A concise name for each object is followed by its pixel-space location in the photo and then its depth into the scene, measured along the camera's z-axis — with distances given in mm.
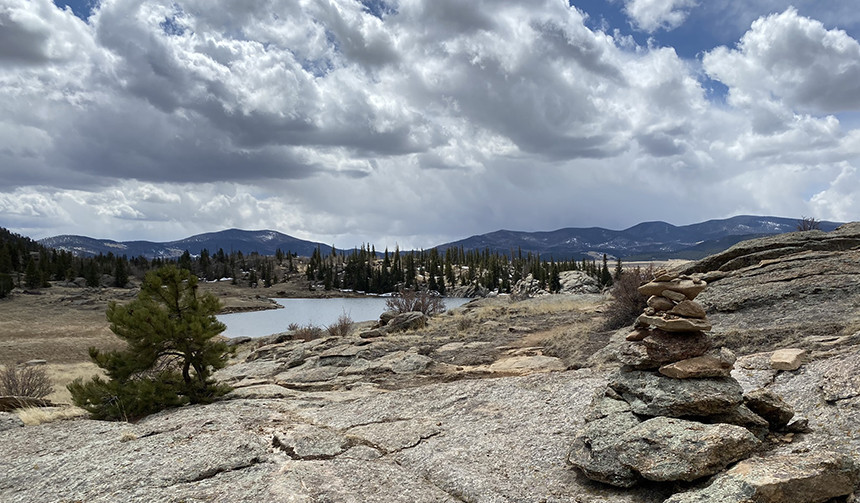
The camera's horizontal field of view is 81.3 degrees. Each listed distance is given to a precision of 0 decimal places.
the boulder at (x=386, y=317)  30541
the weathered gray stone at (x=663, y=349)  7957
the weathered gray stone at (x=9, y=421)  11828
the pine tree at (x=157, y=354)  13133
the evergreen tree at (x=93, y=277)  97812
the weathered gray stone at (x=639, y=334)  8832
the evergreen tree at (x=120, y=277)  108281
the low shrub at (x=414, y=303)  37638
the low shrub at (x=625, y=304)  19438
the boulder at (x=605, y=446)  6527
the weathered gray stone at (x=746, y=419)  6902
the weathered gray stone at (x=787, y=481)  5316
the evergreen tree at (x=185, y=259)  123550
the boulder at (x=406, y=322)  28656
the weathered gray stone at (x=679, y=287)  8336
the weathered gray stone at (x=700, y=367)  7508
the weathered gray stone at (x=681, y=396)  7004
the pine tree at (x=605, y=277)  100500
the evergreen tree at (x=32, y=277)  85125
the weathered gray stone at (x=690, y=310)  8227
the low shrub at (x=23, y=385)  17891
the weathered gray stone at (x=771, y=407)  7082
